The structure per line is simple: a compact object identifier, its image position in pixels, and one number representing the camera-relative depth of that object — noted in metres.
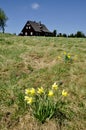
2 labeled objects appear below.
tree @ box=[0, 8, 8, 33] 37.37
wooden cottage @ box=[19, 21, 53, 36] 35.63
